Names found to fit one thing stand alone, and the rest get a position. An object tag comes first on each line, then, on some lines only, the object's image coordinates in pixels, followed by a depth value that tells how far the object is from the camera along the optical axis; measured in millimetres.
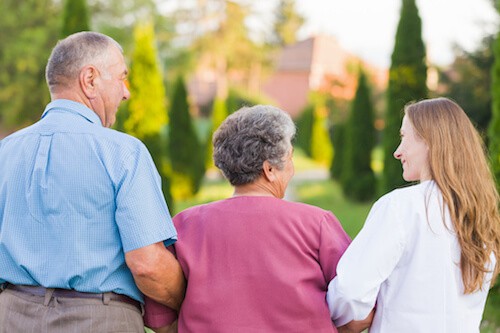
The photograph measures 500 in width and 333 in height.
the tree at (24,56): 32344
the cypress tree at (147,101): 13023
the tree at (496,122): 6992
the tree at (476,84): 17047
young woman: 2564
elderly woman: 2678
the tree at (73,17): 11125
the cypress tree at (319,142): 31484
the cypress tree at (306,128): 32594
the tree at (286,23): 66125
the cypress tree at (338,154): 21891
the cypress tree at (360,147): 16812
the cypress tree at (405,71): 12141
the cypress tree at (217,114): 24594
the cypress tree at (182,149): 18312
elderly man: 2555
